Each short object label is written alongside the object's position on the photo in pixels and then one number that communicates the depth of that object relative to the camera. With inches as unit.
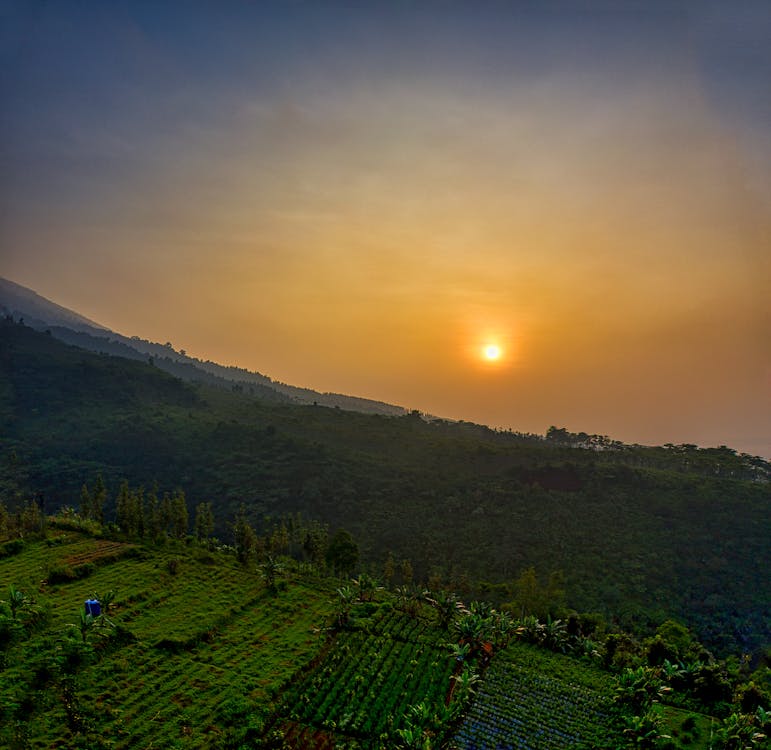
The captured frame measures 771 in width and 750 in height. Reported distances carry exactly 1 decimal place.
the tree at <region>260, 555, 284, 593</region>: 1807.3
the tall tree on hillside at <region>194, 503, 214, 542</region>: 2381.3
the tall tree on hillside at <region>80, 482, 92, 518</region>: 2349.9
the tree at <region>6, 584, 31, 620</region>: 1205.7
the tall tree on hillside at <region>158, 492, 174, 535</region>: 2217.6
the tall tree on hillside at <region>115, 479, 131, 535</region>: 2076.8
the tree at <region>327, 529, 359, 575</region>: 2170.3
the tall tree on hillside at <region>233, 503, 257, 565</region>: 2062.0
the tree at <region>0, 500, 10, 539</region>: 1934.1
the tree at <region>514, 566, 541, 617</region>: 2080.5
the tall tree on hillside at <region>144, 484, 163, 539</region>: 2111.5
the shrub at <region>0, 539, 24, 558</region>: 1712.6
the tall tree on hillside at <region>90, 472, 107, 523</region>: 2295.3
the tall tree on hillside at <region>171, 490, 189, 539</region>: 2253.9
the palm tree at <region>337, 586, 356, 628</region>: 1547.7
